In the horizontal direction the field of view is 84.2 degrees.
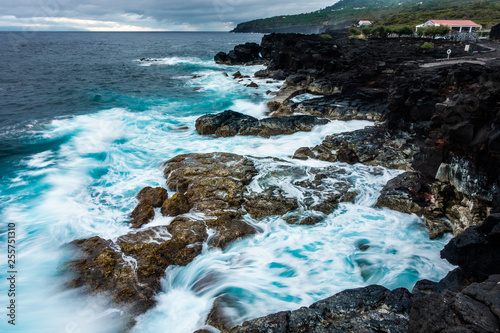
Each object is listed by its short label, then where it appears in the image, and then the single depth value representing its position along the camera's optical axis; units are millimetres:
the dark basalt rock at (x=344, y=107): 17375
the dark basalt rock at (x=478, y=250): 4852
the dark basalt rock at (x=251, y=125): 16031
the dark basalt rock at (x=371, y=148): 12008
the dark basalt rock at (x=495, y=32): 40428
